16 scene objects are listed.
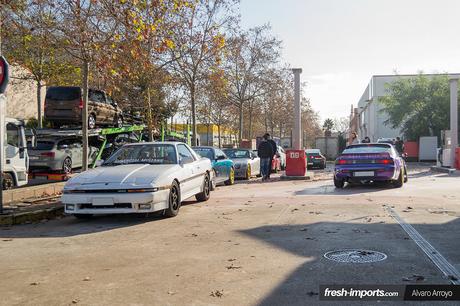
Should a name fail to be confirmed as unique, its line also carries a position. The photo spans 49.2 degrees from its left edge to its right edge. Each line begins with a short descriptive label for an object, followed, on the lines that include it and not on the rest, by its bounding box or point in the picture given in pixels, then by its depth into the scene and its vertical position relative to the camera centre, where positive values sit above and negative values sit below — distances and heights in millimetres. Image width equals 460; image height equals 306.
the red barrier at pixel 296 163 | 19297 -543
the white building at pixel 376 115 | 63719 +4844
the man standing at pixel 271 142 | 19031 +275
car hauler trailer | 17297 +537
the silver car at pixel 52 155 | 17031 -114
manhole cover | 5695 -1254
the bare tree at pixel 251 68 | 35094 +5865
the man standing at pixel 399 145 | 29742 +210
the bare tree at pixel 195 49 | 21062 +4484
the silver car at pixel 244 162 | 19406 -473
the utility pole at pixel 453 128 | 23797 +952
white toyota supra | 8586 -581
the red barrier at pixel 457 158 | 23500 -470
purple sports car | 14438 -497
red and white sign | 8867 +1381
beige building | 33469 +3426
